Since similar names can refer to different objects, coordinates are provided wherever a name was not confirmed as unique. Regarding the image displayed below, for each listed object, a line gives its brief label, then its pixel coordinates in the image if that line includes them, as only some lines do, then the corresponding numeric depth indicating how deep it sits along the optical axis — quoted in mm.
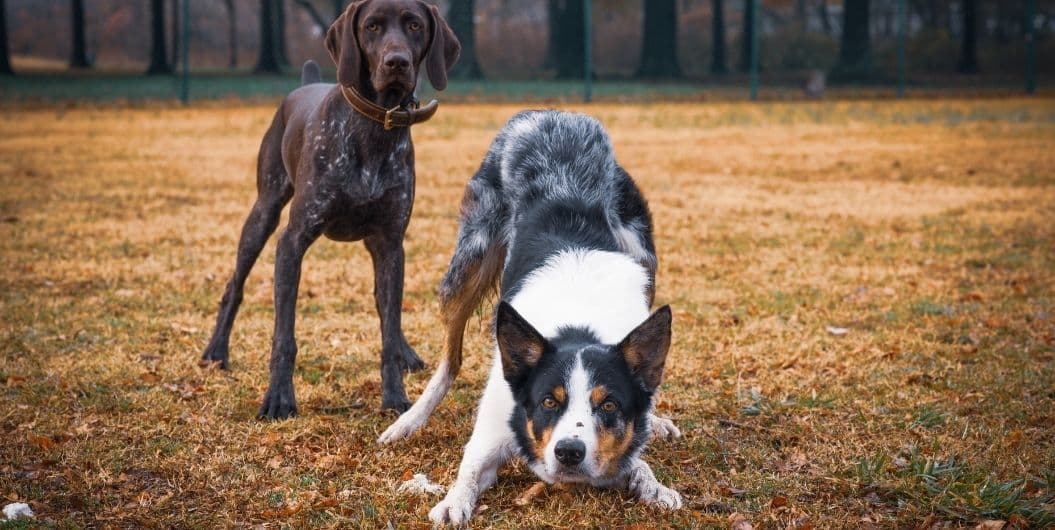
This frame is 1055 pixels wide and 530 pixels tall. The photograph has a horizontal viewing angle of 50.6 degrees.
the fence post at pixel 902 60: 27859
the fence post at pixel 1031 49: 28077
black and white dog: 3951
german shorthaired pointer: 5238
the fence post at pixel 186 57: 22562
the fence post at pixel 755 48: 26234
